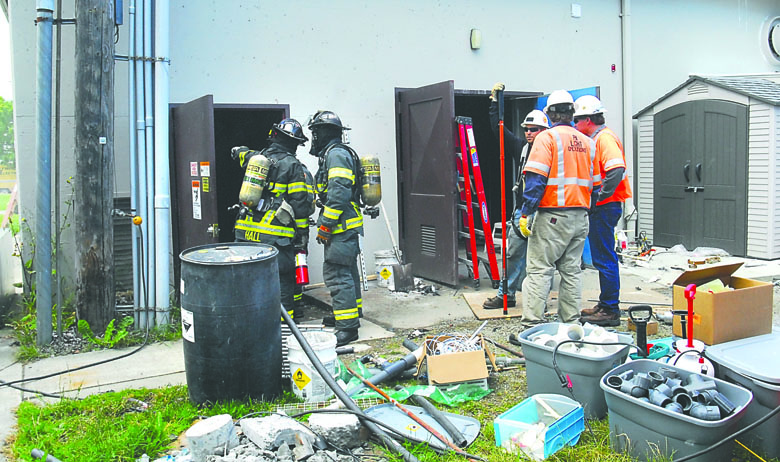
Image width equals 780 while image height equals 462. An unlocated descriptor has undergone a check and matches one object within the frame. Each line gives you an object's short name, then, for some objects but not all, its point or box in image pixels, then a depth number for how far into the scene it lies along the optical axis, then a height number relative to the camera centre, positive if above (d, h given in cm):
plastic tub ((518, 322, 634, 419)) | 374 -102
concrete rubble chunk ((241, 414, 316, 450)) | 340 -121
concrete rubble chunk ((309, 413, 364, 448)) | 350 -124
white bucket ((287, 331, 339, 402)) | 413 -108
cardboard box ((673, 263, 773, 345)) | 387 -70
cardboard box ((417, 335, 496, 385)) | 433 -112
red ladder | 743 +16
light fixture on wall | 873 +221
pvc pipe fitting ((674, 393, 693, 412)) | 317 -99
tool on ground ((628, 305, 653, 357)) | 388 -81
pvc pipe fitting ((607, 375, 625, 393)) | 346 -97
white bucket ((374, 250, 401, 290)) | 769 -77
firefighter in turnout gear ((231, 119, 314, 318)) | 580 -3
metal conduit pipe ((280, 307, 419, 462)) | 343 -113
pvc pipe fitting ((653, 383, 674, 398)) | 324 -95
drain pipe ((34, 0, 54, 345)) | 540 +14
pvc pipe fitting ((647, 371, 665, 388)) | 336 -94
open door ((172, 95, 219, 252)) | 595 +29
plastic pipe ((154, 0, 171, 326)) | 587 +33
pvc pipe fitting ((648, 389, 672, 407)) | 317 -98
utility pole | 559 +38
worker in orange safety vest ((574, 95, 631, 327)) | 592 -10
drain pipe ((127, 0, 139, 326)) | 587 +40
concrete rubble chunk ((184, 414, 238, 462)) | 330 -121
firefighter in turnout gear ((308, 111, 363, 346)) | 559 -15
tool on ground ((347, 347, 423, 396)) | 437 -116
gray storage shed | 891 +51
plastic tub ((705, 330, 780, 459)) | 326 -93
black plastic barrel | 394 -76
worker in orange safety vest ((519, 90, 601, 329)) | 543 -5
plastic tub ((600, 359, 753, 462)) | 303 -111
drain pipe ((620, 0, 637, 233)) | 996 +168
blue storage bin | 336 -121
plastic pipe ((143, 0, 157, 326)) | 589 +64
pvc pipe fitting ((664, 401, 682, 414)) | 311 -100
